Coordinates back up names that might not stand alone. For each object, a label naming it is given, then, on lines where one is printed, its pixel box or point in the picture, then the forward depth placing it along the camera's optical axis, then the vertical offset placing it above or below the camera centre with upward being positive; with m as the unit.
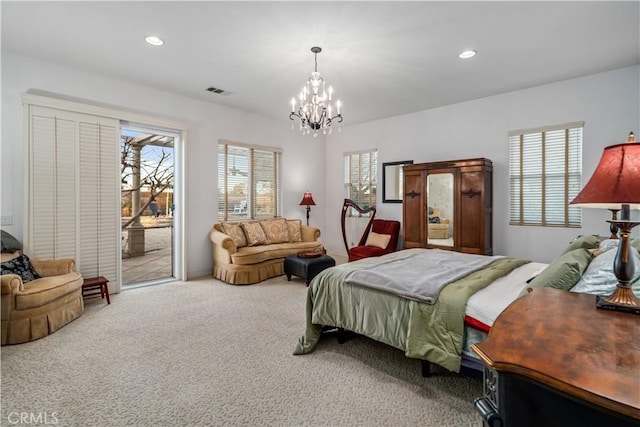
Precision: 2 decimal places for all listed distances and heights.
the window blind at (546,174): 4.09 +0.49
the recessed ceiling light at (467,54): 3.34 +1.72
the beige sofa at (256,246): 4.64 -0.64
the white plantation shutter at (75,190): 3.54 +0.23
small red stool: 3.62 -0.95
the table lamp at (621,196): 1.23 +0.05
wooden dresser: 0.76 -0.44
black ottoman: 4.46 -0.85
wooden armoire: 4.43 +0.05
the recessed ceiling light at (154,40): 3.08 +1.72
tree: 6.35 +0.90
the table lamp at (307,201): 6.27 +0.15
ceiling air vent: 4.50 +1.77
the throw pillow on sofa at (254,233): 5.17 -0.44
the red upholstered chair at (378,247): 5.22 -0.63
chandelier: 3.31 +1.16
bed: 1.91 -0.70
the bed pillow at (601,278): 1.51 -0.38
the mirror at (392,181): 5.81 +0.53
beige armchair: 2.67 -0.88
